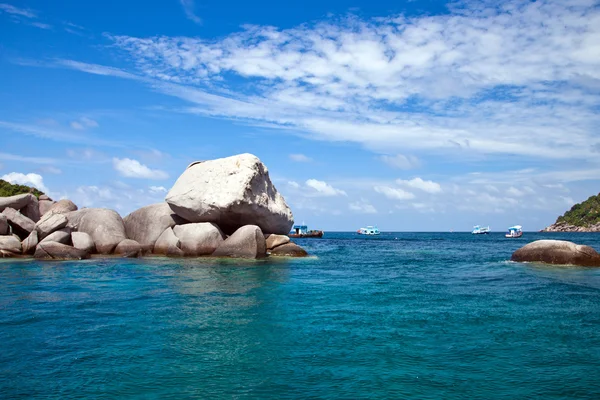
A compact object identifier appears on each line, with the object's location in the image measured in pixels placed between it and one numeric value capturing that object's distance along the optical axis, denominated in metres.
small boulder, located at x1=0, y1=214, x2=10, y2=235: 30.29
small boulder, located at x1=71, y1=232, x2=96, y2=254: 30.61
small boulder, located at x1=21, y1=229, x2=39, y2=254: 30.23
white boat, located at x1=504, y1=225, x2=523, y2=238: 113.82
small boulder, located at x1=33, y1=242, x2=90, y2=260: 29.16
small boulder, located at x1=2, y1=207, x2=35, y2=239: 31.03
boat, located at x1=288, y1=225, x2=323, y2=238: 111.58
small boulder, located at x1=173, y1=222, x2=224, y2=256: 32.00
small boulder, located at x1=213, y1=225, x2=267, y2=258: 31.41
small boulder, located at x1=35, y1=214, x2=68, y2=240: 30.91
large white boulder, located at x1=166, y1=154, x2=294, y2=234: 32.28
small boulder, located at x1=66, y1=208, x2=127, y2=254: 32.91
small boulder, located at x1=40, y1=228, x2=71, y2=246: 29.91
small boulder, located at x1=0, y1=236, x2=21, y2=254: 29.80
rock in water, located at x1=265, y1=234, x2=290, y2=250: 35.84
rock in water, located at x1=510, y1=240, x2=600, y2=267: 27.72
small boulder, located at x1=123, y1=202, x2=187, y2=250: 34.50
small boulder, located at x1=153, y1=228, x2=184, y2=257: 32.38
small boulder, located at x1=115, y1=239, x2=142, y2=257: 32.14
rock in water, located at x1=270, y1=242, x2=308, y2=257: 35.50
